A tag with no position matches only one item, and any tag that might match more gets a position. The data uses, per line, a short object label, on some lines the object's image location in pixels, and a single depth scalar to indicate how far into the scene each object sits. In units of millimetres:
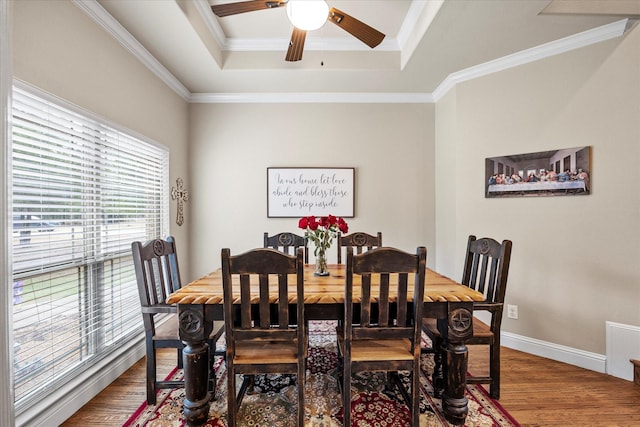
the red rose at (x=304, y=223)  2062
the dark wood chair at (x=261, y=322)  1455
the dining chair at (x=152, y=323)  1831
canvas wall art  2396
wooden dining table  1639
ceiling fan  1659
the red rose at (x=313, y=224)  2047
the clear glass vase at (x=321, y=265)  2168
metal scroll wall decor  3238
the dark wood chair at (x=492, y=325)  1883
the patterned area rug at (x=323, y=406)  1761
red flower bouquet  2064
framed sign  3568
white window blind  1570
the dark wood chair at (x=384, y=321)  1476
